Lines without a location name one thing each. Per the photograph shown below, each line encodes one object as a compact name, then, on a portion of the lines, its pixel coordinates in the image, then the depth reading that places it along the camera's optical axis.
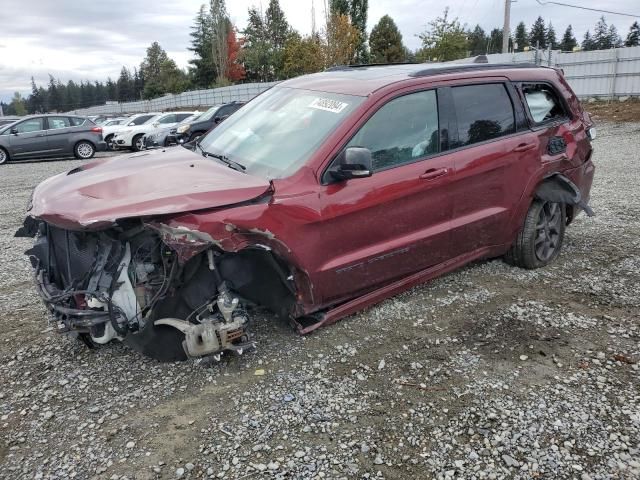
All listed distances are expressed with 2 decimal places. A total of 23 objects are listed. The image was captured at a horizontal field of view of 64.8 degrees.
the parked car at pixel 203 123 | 15.52
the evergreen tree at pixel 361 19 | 48.28
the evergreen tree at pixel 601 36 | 81.43
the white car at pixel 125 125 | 20.47
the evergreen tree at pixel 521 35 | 80.47
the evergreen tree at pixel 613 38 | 76.25
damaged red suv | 3.02
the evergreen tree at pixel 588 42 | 78.56
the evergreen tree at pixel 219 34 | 55.86
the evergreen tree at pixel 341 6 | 40.00
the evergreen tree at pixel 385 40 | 49.66
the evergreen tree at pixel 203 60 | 61.34
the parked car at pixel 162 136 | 16.23
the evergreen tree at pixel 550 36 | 84.20
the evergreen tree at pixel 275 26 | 57.38
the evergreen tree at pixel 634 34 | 70.24
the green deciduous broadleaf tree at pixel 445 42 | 30.70
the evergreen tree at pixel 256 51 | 53.47
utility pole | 25.62
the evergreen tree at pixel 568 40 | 79.04
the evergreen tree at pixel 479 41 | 71.12
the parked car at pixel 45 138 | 16.12
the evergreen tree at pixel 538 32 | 84.56
